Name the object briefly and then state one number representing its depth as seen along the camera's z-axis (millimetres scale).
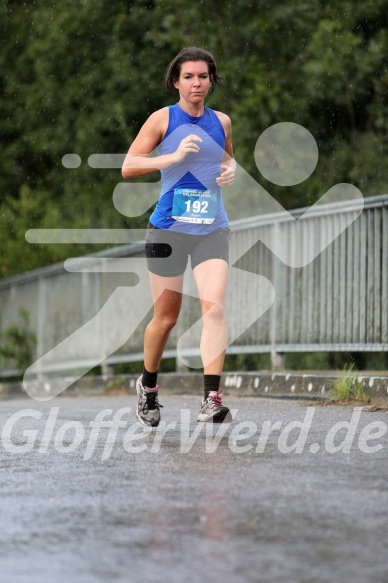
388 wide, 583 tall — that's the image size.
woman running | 15227
